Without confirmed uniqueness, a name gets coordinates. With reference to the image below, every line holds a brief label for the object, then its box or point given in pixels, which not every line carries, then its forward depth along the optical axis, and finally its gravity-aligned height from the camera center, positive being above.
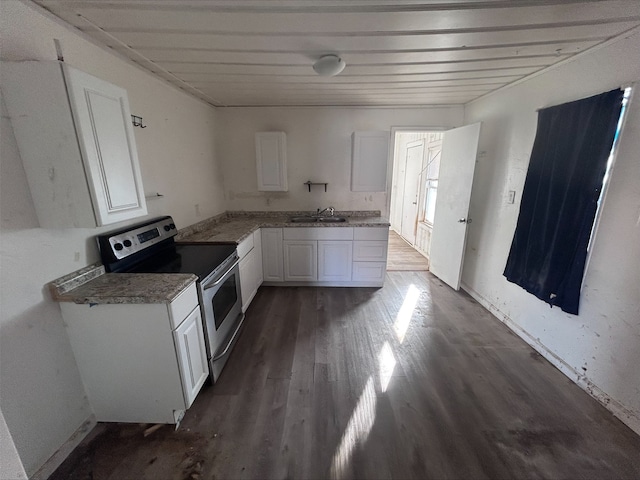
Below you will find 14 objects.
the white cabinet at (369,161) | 3.40 +0.14
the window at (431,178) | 4.57 -0.11
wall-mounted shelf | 3.71 -0.14
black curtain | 1.74 -0.17
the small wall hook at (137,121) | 2.00 +0.40
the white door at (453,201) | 3.03 -0.37
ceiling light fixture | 1.89 +0.77
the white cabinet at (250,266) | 2.68 -1.02
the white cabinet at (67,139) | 1.19 +0.17
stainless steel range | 1.72 -0.63
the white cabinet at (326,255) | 3.29 -1.03
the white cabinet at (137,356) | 1.43 -1.01
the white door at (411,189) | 5.29 -0.35
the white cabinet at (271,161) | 3.38 +0.15
